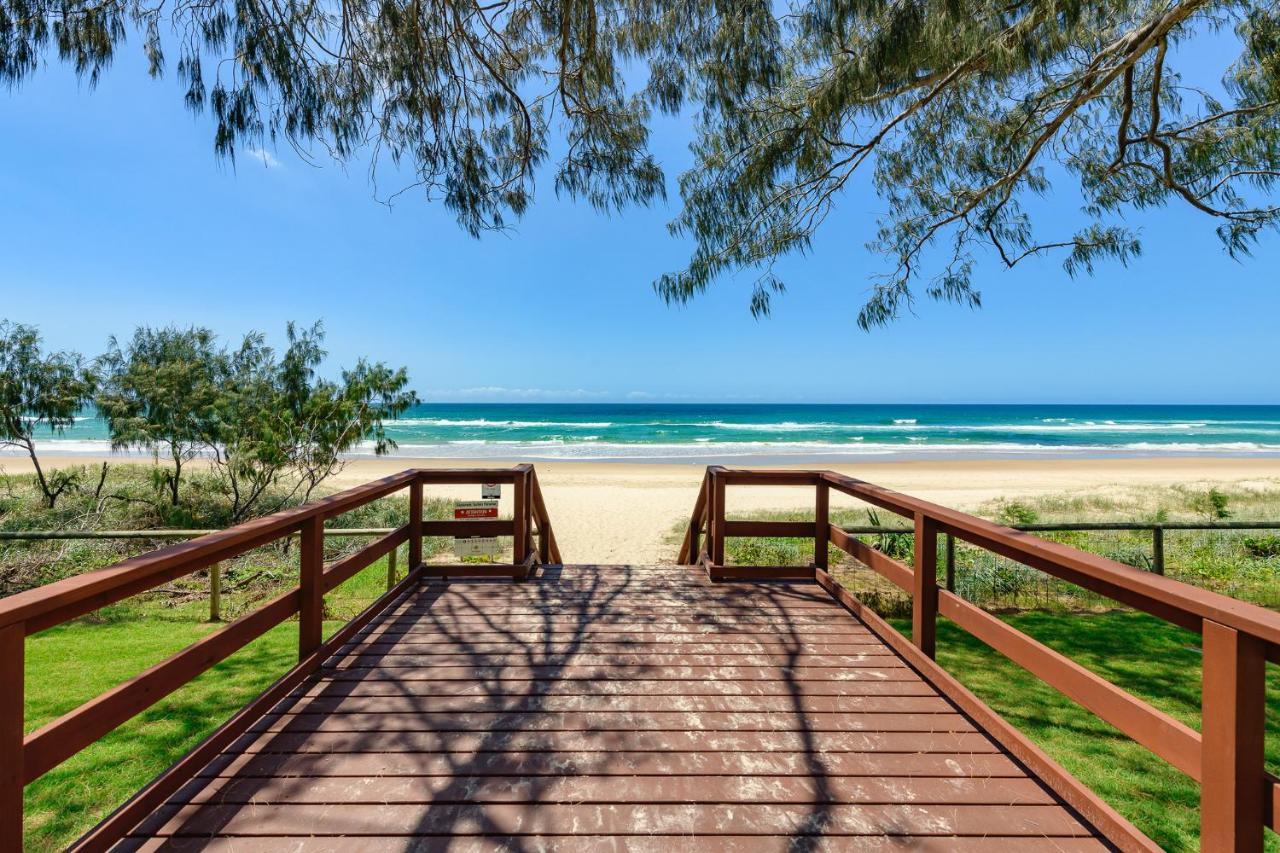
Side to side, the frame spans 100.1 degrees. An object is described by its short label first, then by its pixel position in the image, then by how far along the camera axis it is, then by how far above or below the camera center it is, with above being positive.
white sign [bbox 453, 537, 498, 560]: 4.14 -1.02
